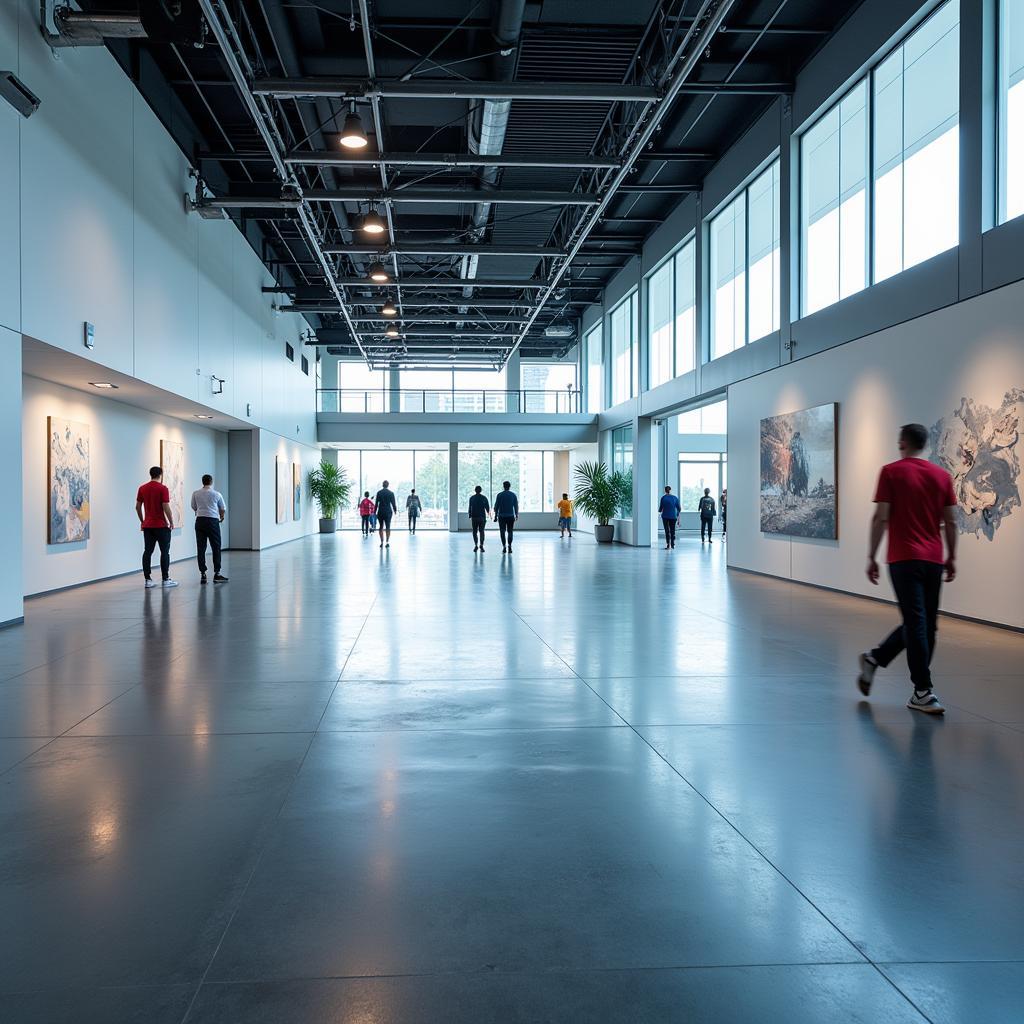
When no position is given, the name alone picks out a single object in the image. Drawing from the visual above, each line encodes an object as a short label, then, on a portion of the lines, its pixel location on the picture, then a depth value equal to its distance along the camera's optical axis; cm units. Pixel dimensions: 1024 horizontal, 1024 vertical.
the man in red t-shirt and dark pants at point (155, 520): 1259
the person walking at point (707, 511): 2539
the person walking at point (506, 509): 2000
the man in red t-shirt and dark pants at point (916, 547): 530
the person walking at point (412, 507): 3216
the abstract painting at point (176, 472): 1606
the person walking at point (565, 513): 2750
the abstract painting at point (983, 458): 830
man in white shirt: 1360
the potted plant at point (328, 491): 3031
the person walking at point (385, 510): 2366
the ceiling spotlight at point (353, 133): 1018
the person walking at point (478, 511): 2050
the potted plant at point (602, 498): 2414
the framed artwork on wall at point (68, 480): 1146
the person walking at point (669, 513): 2238
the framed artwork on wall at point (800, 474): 1218
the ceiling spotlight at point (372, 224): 1371
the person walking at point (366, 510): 3003
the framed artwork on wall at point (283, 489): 2341
